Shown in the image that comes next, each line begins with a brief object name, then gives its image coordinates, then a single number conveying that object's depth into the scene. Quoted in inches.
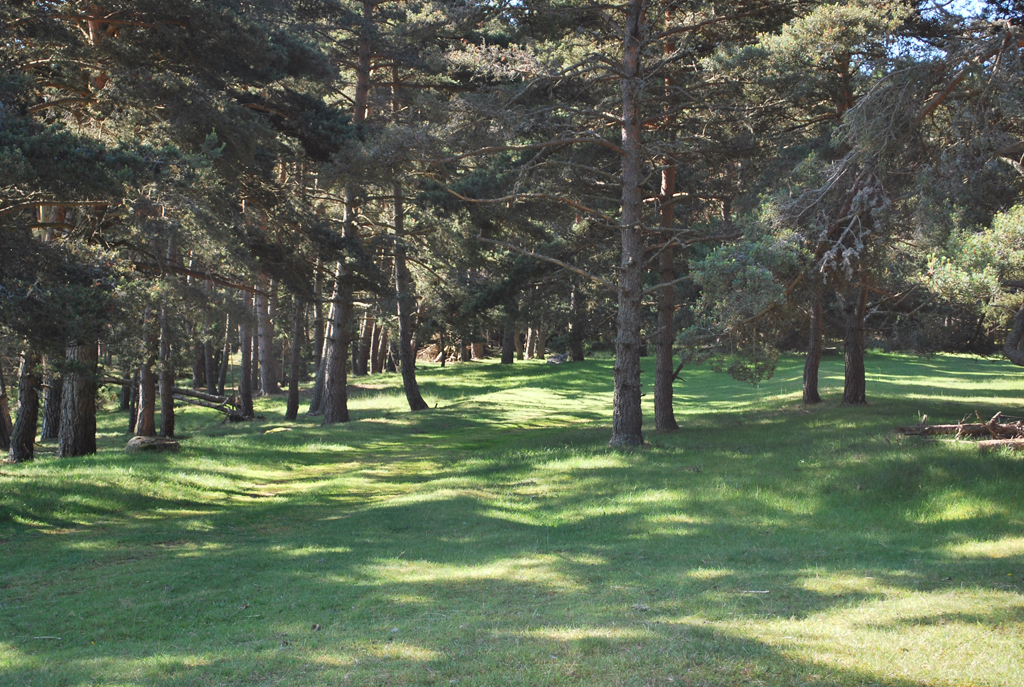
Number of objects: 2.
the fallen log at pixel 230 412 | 992.9
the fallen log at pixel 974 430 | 444.8
